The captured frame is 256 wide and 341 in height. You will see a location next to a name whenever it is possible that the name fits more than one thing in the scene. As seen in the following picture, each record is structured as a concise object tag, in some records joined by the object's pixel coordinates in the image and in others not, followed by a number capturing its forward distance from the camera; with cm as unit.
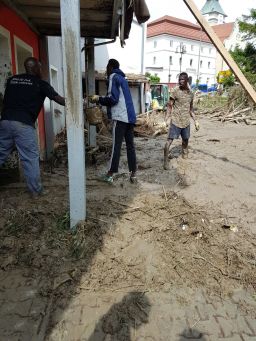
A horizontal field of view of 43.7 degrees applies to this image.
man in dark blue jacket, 479
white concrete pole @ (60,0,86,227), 311
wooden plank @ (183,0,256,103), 362
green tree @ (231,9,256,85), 2669
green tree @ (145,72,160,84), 4132
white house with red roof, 6022
